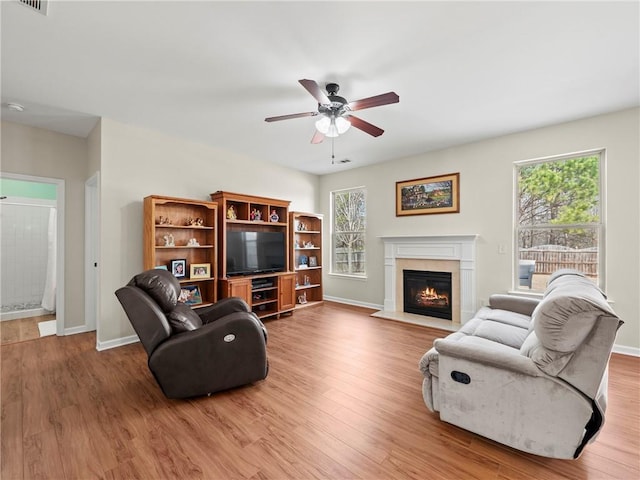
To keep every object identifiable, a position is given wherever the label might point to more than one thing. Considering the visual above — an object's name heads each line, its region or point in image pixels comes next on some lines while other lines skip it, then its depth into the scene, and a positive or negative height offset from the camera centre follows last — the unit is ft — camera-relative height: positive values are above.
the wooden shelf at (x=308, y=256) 18.78 -1.11
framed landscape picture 14.88 +2.47
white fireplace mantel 14.13 -0.83
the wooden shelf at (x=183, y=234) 11.80 +0.25
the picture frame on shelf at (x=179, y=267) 12.62 -1.23
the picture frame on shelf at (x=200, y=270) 13.05 -1.43
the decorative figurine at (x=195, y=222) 13.66 +0.88
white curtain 16.02 -2.07
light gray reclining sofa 4.96 -2.77
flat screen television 14.42 -0.67
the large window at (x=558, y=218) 11.48 +0.92
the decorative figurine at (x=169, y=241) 12.69 -0.04
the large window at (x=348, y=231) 19.13 +0.60
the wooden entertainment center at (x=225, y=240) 12.64 -0.01
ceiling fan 8.23 +3.89
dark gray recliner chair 7.20 -2.71
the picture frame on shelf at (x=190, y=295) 12.77 -2.55
